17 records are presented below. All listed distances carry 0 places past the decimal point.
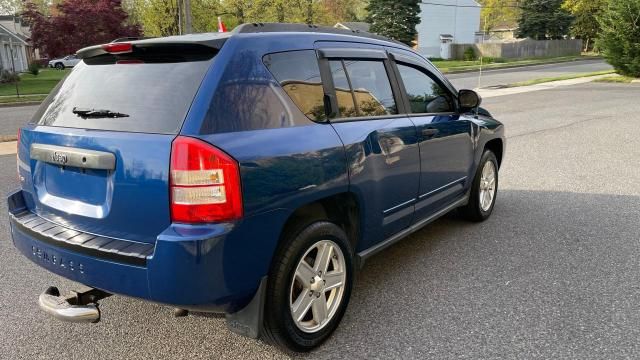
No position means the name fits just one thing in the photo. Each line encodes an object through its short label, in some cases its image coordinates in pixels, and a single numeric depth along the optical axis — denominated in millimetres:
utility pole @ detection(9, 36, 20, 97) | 44344
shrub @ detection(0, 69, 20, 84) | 29625
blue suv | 2398
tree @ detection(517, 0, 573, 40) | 53469
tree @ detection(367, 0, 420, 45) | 44062
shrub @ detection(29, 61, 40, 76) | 39056
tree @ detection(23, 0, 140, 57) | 31406
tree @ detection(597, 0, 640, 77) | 22922
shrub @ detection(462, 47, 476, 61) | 49625
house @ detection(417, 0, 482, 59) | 55125
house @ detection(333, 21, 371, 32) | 49000
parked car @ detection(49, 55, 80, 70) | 45375
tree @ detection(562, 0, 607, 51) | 55938
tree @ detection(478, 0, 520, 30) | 77750
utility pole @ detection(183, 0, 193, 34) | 22203
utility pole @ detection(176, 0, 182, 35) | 28497
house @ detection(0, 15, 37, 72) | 44750
